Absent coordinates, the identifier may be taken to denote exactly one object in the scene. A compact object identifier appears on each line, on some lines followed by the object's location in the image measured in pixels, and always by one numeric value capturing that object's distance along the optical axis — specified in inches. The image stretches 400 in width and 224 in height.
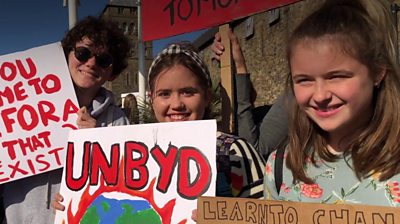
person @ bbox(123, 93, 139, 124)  264.0
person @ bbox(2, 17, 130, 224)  73.4
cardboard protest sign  40.9
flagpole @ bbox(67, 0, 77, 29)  191.1
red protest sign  76.0
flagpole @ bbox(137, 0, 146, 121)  236.4
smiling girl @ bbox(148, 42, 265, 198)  58.2
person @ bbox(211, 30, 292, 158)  72.3
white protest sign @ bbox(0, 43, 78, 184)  75.1
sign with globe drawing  54.9
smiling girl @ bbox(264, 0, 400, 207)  44.7
